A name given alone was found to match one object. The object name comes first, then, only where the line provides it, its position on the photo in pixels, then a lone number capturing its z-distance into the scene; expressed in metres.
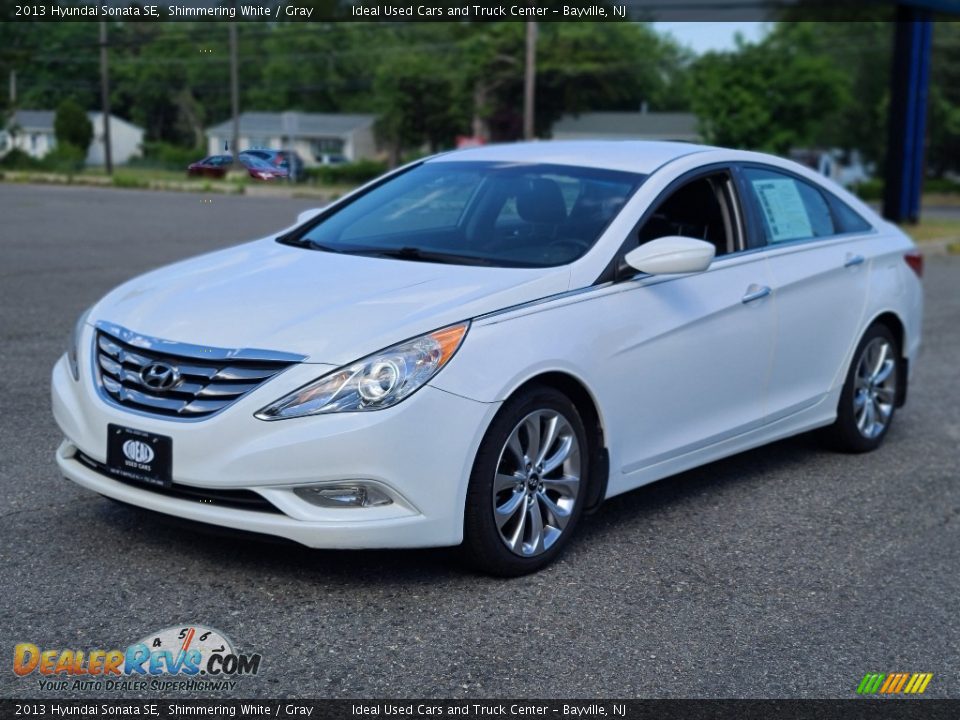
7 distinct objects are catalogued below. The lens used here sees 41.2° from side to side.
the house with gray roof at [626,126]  76.31
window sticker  6.18
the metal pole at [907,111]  24.44
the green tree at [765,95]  63.25
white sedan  4.22
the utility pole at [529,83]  40.28
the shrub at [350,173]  37.54
